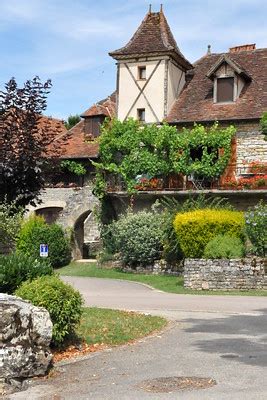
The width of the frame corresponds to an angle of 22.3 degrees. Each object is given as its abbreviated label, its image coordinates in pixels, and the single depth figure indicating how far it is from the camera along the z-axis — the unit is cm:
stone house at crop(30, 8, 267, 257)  3095
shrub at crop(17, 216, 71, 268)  3238
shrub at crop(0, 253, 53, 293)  1142
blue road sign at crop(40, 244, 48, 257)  2285
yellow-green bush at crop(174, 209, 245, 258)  2461
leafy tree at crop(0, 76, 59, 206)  1285
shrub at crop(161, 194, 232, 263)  2705
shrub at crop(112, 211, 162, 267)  2847
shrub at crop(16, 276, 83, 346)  1020
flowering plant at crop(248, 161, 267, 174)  2973
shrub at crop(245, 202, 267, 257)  2267
